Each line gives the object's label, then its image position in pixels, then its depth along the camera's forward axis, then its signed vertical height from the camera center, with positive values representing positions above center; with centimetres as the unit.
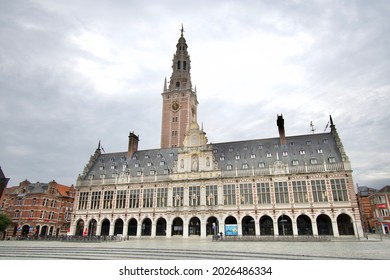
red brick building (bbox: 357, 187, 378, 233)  7350 +501
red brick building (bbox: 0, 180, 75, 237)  5769 +426
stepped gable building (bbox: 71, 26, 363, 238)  4331 +654
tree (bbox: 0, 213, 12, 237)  4797 +113
